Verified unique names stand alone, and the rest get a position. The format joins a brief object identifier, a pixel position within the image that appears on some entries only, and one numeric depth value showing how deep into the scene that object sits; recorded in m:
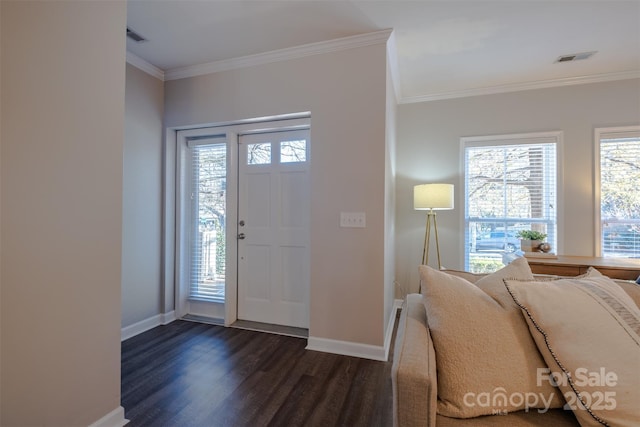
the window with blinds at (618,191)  2.88
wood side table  2.30
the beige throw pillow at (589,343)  0.81
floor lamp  2.80
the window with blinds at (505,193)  3.10
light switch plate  2.32
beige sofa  0.85
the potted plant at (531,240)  2.87
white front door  2.76
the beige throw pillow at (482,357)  0.91
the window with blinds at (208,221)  3.01
